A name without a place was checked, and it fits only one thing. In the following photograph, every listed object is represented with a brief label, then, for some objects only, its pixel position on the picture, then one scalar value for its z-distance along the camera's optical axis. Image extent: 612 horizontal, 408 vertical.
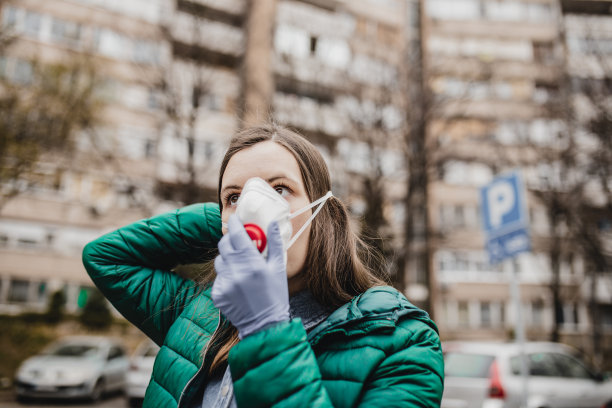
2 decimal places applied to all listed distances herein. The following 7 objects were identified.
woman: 1.25
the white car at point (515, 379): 7.04
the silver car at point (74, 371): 11.04
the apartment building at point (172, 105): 13.84
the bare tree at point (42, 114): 11.91
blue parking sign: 6.29
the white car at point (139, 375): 10.52
